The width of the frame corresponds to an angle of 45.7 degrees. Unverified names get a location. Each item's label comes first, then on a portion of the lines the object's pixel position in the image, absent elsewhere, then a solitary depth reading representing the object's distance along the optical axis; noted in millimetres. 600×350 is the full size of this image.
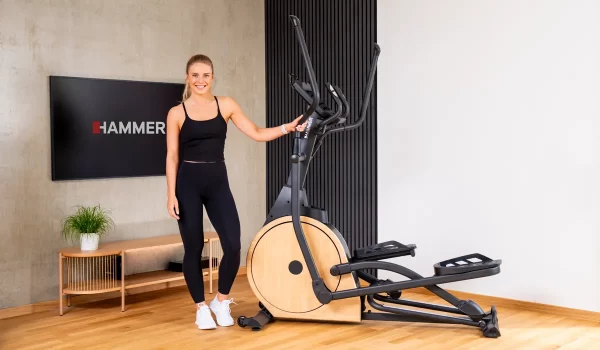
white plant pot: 4652
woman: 4145
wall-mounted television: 4809
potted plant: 4664
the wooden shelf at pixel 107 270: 4609
